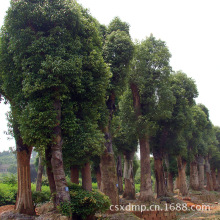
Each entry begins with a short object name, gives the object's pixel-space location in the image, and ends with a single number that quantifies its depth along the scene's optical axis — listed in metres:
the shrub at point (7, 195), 17.00
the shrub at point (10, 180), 20.61
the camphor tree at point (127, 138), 17.67
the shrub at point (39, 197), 14.03
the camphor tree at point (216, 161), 39.99
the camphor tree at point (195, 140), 27.47
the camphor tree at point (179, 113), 19.78
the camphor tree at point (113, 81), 12.79
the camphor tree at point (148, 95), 16.89
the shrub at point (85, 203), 9.58
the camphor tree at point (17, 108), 10.29
